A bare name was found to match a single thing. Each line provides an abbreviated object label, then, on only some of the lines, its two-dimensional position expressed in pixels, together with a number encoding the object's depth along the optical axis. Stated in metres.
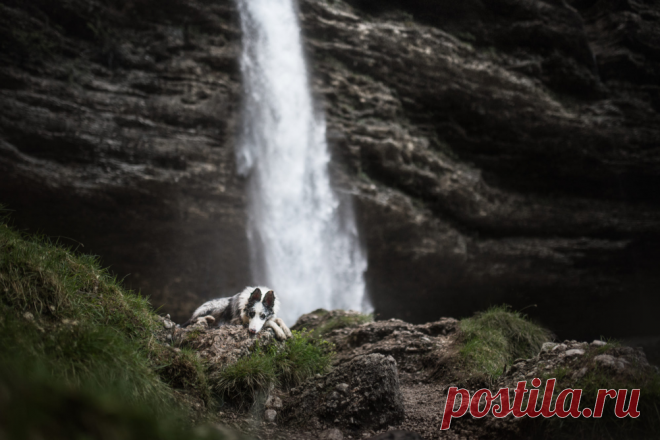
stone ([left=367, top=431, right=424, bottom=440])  2.23
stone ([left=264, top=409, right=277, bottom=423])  3.33
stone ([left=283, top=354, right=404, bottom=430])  3.17
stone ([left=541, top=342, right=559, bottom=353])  3.48
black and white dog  4.48
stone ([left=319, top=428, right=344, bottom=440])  2.94
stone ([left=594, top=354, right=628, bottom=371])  2.66
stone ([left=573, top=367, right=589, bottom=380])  2.76
